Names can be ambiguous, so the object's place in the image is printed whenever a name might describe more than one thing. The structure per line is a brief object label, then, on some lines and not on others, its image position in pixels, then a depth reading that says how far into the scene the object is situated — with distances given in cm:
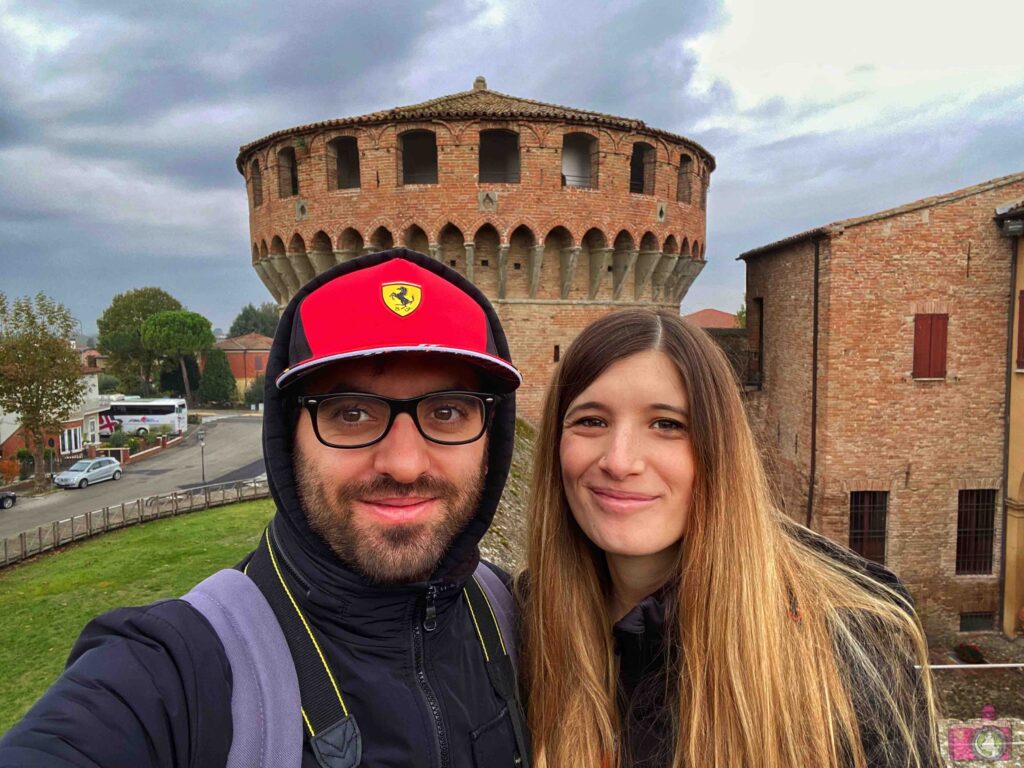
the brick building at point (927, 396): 1352
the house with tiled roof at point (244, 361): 6197
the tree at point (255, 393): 5516
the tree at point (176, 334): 5003
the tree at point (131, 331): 5266
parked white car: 2370
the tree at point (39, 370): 2294
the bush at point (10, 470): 2514
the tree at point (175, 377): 5412
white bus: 3847
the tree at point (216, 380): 5378
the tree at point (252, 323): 8906
